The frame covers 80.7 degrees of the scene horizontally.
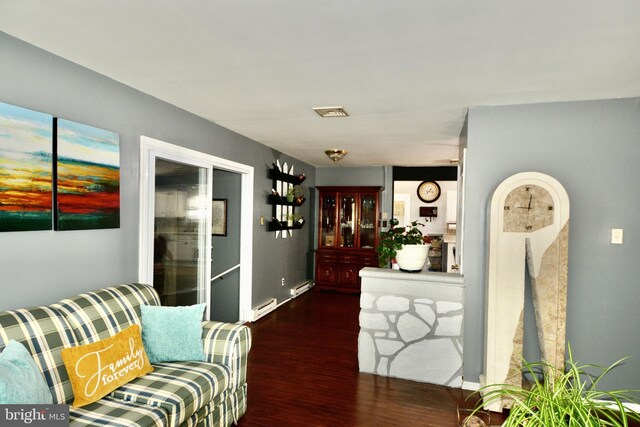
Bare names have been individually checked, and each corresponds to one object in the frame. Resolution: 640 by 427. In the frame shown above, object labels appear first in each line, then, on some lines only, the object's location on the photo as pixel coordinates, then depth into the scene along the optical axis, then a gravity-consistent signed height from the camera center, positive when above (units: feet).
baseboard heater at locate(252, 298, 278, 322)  15.98 -4.23
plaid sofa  6.08 -3.13
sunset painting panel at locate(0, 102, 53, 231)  6.60 +0.74
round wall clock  28.40 +1.79
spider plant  3.18 -1.69
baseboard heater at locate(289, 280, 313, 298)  20.45 -4.28
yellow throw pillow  6.29 -2.75
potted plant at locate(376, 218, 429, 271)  11.27 -1.04
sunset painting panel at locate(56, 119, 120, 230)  7.58 +0.71
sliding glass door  11.00 -0.65
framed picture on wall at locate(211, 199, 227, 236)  15.93 -0.20
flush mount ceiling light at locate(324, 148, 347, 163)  15.53 +2.51
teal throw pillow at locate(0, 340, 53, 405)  5.07 -2.39
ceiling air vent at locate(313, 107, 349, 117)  10.80 +3.02
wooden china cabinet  22.06 -1.23
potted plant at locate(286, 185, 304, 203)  19.32 +1.03
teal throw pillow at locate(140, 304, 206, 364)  7.99 -2.64
